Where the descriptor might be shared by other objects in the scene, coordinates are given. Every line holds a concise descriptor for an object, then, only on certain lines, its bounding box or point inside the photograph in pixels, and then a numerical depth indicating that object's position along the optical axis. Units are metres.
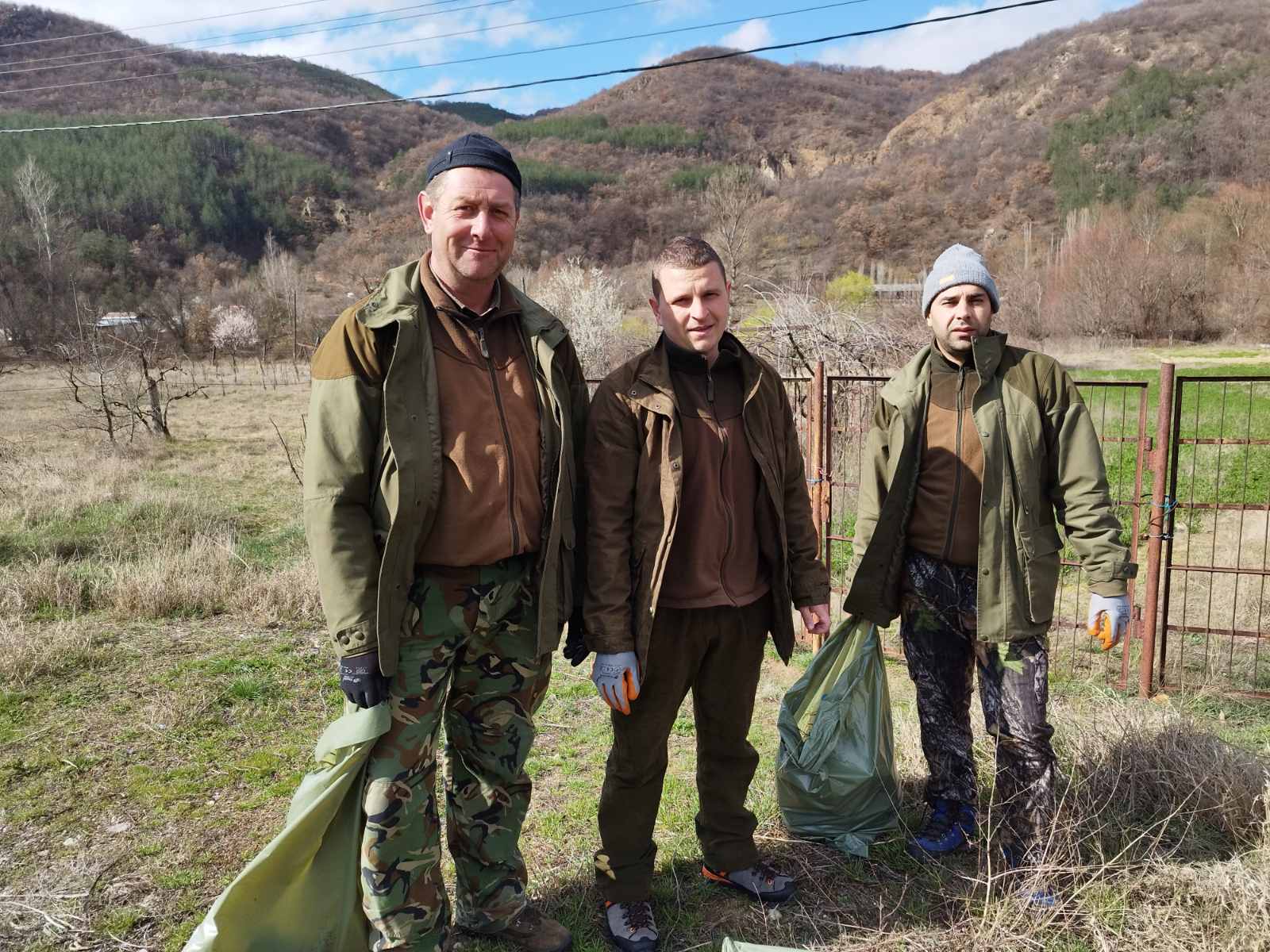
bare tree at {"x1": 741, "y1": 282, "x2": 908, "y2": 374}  8.78
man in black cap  2.04
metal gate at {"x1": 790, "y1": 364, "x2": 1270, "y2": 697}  4.34
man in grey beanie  2.52
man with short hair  2.35
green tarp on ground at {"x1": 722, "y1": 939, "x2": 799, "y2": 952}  2.21
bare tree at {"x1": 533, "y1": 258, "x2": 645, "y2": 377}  21.05
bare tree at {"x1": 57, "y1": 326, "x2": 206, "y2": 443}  14.20
